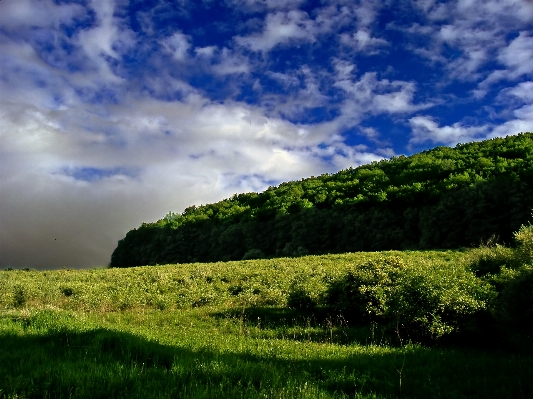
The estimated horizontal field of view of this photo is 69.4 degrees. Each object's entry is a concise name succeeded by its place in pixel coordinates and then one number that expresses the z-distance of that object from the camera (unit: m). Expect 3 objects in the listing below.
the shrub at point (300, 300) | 18.94
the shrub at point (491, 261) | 18.02
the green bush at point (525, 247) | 14.33
